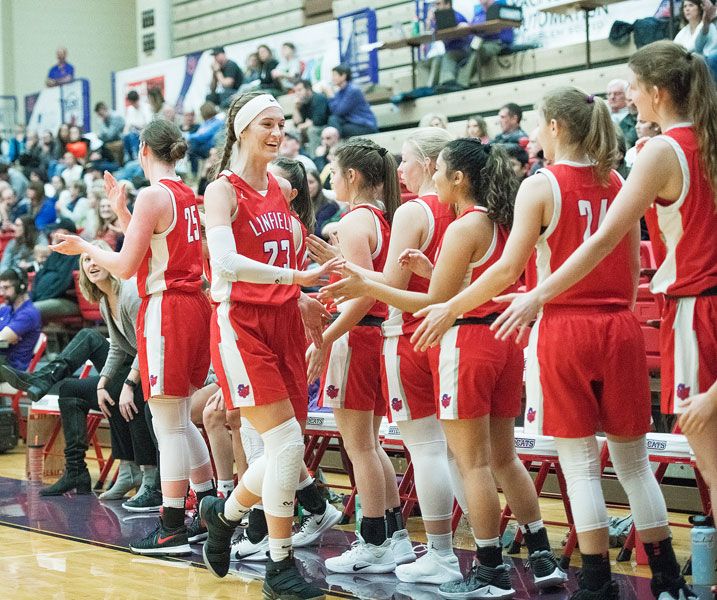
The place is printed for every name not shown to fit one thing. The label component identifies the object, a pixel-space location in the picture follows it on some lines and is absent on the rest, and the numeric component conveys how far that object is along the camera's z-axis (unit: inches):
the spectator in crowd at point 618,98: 317.1
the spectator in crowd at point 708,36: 327.6
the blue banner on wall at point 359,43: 533.3
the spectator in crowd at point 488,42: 466.3
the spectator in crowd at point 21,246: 462.6
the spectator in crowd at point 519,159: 279.7
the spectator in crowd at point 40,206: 525.3
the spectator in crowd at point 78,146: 618.8
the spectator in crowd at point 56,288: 385.1
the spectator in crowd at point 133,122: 591.2
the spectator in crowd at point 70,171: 577.9
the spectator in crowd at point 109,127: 624.1
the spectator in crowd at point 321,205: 326.0
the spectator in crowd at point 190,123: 540.7
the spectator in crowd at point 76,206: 490.9
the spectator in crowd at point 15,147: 693.3
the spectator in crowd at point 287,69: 544.4
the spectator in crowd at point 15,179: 587.8
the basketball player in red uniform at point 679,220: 115.0
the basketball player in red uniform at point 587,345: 124.5
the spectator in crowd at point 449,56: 466.9
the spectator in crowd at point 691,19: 341.7
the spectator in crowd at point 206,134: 520.4
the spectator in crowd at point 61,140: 639.1
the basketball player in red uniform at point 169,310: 179.0
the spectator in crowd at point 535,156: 291.3
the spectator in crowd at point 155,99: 628.1
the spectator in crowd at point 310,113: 456.1
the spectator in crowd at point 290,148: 400.7
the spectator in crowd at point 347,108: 456.1
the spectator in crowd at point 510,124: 350.0
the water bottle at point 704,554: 150.7
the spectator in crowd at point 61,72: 765.3
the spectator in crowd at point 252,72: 550.0
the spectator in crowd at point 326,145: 413.7
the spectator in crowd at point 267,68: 538.9
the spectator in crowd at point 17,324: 324.2
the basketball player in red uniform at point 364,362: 163.0
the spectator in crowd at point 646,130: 243.1
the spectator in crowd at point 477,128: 328.5
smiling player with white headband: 146.0
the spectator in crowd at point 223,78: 569.9
